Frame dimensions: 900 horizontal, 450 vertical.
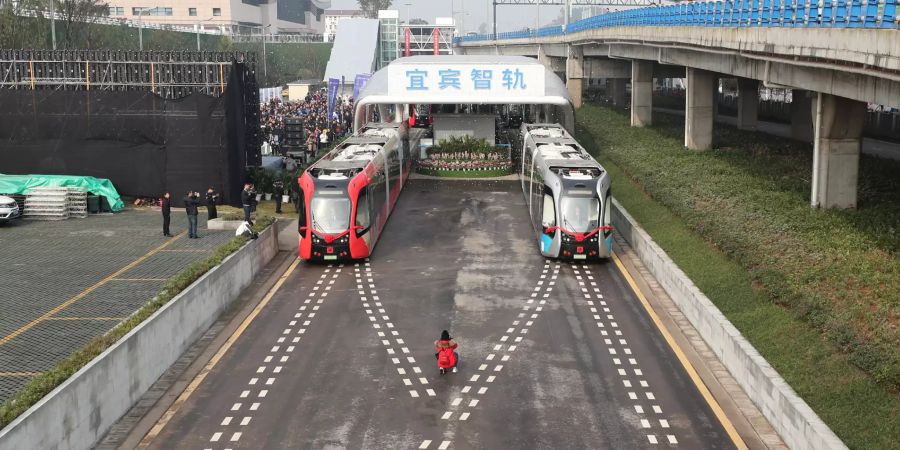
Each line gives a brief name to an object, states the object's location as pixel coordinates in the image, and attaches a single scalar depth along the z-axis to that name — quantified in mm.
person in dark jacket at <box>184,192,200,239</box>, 36875
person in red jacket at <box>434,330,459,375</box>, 23500
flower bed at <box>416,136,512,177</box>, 56406
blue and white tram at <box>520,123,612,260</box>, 34156
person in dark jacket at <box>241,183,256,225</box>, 37344
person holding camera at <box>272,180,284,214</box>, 44969
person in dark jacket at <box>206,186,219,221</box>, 38906
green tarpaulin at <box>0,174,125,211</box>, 41712
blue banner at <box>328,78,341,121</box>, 70688
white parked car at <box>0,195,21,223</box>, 39594
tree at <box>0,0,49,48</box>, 71000
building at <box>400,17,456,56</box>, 169250
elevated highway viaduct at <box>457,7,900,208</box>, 27688
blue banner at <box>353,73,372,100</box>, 70750
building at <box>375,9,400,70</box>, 148125
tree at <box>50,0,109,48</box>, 78812
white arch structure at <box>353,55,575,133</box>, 55812
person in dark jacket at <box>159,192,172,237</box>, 37125
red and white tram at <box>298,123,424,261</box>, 34156
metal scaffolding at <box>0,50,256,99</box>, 45719
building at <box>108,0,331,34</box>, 188375
